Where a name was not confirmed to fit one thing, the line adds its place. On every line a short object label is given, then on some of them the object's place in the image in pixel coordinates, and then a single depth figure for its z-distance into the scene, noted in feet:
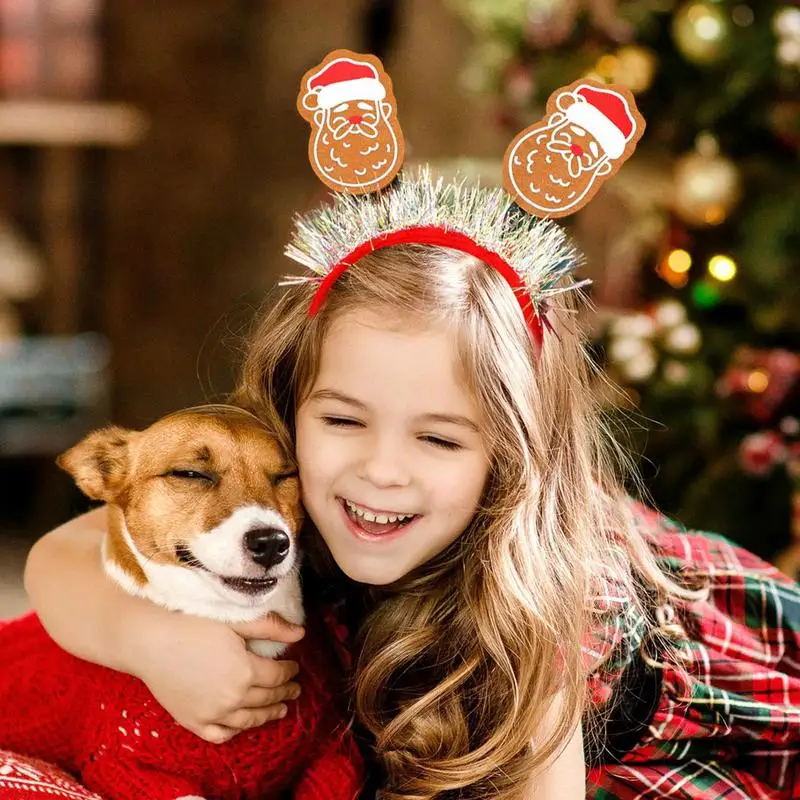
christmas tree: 5.90
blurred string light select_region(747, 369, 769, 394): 6.00
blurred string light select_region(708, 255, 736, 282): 6.12
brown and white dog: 3.46
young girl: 3.48
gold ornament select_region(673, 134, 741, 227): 6.07
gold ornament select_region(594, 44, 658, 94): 6.35
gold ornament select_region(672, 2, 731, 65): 5.90
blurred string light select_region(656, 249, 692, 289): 6.60
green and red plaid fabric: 4.00
